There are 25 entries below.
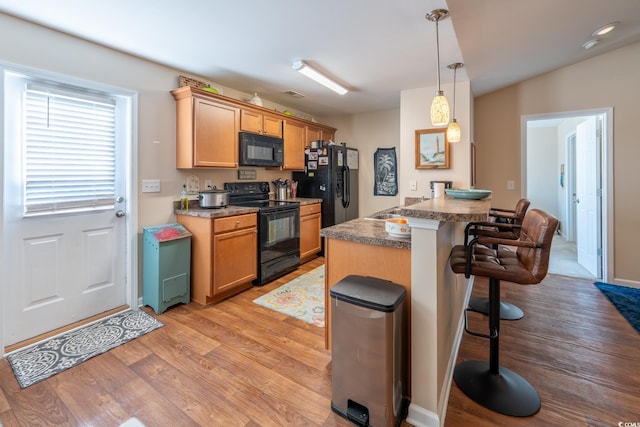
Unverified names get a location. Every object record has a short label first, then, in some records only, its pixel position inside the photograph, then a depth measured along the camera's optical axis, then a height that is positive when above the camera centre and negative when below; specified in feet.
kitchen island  4.60 -1.09
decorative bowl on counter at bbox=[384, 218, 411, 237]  5.43 -0.31
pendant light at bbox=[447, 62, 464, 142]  8.65 +2.44
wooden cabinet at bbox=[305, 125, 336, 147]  15.18 +4.51
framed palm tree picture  16.05 +2.31
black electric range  11.05 -0.65
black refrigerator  14.56 +1.75
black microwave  11.30 +2.67
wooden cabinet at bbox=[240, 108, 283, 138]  11.37 +3.84
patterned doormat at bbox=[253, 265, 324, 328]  8.74 -2.95
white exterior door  6.93 -0.89
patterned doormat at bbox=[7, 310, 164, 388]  6.23 -3.29
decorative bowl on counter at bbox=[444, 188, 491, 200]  6.19 +0.40
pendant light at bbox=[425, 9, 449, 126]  6.57 +2.43
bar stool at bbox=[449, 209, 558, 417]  4.82 -1.16
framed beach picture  11.88 +2.71
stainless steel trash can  4.45 -2.25
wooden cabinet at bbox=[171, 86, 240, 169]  9.59 +2.90
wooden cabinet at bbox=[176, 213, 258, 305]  9.26 -1.41
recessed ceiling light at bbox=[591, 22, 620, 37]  8.58 +5.61
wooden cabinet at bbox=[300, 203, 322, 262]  13.52 -0.88
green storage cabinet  8.76 -1.67
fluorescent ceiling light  9.45 +4.95
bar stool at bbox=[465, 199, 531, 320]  6.48 -0.52
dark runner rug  8.41 -2.92
